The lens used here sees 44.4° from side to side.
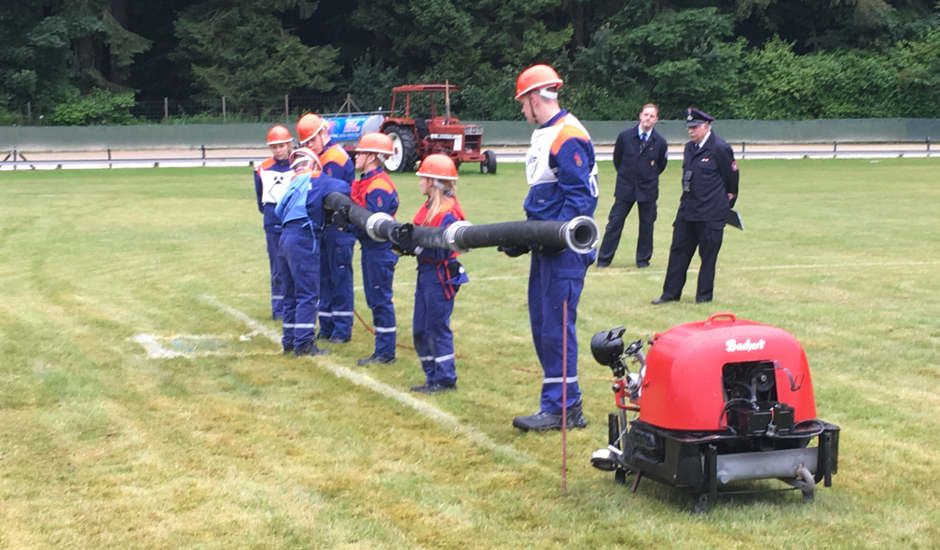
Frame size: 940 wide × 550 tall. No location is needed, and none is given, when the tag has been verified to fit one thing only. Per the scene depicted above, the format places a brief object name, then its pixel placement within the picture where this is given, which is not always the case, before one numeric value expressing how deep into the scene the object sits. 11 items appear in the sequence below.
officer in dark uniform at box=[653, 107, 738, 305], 12.72
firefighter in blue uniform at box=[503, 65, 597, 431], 7.38
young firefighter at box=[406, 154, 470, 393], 8.67
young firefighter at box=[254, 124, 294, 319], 11.40
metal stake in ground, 6.32
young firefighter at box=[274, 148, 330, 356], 10.27
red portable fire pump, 5.76
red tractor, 35.31
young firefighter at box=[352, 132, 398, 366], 9.89
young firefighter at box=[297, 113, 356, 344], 10.95
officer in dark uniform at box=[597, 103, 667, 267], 15.71
